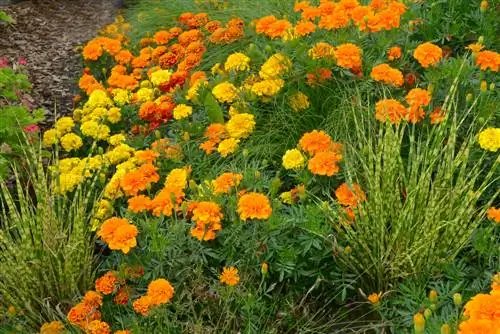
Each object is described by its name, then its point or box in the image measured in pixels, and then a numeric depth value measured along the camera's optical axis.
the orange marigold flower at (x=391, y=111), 2.71
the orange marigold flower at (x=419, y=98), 2.78
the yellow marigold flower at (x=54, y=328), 2.41
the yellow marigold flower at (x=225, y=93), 3.33
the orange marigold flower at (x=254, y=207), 2.46
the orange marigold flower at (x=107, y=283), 2.49
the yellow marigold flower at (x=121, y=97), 3.82
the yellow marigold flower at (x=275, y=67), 3.25
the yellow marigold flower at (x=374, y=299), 2.27
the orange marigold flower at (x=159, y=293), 2.28
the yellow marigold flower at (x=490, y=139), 2.58
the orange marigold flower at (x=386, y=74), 2.97
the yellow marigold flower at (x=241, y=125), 3.11
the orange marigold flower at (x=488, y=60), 2.91
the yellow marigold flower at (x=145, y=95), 3.81
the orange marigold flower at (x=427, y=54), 2.97
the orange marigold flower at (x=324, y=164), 2.65
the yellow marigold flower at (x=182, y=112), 3.36
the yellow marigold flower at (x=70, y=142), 3.54
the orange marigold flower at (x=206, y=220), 2.50
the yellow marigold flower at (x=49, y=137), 3.51
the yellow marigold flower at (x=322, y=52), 3.17
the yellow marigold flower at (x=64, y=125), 3.63
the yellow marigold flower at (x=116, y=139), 3.46
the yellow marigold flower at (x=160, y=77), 3.84
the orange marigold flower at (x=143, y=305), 2.30
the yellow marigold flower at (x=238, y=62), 3.51
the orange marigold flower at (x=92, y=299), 2.46
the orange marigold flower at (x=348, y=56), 3.03
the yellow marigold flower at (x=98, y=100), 3.75
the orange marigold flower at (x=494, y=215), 2.39
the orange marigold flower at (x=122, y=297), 2.53
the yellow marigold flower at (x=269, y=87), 3.22
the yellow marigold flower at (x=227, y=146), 2.98
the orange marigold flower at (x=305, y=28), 3.34
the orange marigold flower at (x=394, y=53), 3.16
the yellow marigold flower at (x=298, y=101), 3.25
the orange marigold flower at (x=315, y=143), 2.78
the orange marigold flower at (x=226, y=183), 2.64
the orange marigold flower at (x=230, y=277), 2.36
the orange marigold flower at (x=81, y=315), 2.38
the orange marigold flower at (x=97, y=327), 2.34
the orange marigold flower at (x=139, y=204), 2.66
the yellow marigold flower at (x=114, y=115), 3.72
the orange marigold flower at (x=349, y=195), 2.51
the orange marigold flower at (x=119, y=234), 2.49
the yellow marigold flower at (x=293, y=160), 2.75
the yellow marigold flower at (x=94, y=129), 3.55
